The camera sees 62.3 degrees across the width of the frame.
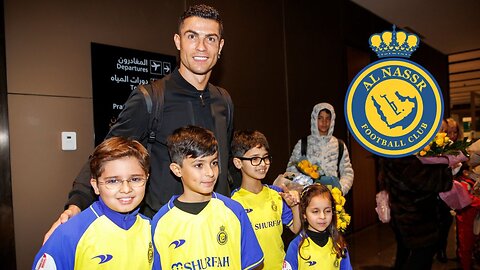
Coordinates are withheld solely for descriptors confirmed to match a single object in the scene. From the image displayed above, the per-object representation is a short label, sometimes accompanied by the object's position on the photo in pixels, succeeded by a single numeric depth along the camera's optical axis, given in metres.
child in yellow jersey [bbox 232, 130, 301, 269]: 2.14
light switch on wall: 2.68
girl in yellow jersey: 2.08
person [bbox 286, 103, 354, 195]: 3.68
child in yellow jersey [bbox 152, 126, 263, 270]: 1.49
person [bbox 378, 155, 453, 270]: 2.79
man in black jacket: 1.51
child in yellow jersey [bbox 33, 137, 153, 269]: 1.29
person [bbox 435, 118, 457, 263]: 4.25
